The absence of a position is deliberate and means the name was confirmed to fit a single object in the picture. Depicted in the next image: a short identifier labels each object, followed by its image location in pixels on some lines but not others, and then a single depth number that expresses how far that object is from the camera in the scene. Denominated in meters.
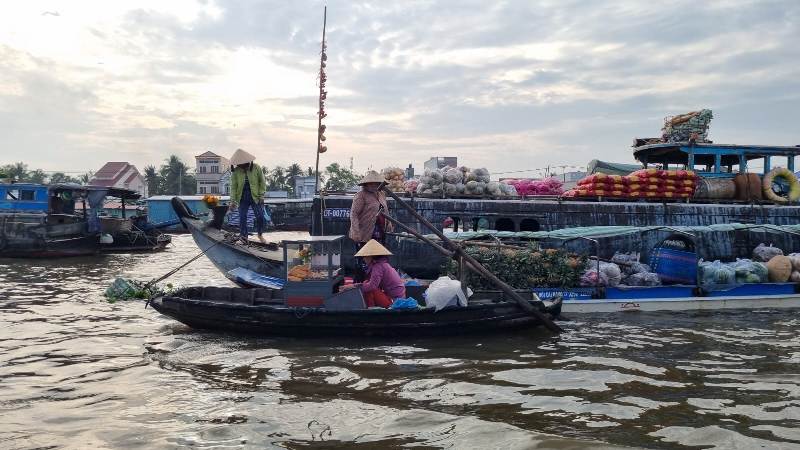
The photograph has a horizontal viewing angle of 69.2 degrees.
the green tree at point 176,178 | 72.94
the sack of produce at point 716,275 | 11.91
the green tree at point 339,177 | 72.69
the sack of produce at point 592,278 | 11.52
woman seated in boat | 8.91
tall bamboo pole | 17.97
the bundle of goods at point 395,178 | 14.90
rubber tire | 15.71
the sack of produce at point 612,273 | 11.62
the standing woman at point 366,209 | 10.34
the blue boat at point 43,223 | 22.84
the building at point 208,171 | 65.06
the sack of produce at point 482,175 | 14.91
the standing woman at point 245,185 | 13.45
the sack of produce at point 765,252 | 13.25
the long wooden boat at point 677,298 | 11.23
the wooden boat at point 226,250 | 12.77
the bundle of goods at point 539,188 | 16.38
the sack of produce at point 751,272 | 12.17
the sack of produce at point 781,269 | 12.26
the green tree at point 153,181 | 74.50
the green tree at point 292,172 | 76.74
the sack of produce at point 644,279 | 11.79
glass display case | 9.11
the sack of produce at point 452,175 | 14.50
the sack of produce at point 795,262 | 12.55
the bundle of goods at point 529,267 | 11.35
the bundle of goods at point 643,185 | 14.84
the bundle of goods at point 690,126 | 16.50
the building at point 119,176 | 64.57
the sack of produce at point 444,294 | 9.02
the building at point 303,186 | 66.19
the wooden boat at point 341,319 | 8.89
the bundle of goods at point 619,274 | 11.59
